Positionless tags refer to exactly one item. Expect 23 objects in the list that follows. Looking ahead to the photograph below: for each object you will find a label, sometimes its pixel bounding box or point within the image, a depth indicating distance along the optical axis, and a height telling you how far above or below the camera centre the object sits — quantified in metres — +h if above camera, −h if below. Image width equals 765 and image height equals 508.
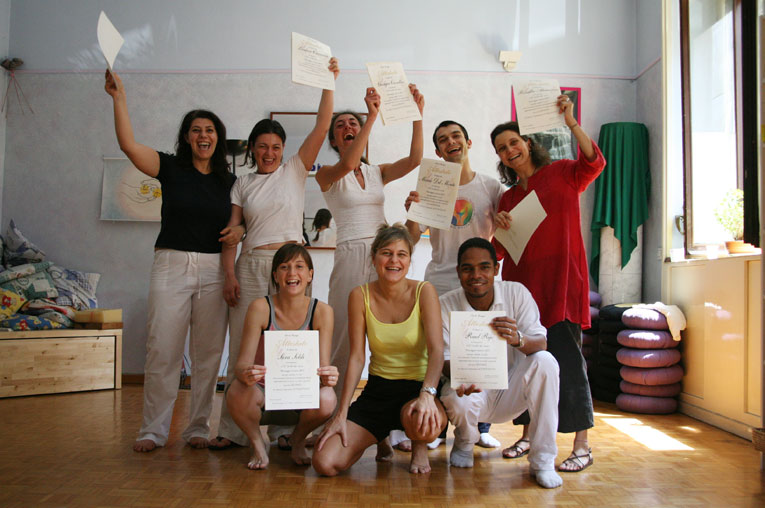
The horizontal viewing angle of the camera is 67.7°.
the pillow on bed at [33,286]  4.45 -0.18
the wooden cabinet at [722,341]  3.08 -0.39
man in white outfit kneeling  2.21 -0.41
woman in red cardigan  2.41 +0.00
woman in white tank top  2.70 +0.30
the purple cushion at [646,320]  3.75 -0.31
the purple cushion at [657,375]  3.71 -0.67
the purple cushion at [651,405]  3.73 -0.87
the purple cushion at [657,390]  3.74 -0.78
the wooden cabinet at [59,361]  4.18 -0.74
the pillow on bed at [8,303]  4.33 -0.31
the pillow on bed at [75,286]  4.64 -0.19
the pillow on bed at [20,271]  4.44 -0.06
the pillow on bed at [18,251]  4.74 +0.10
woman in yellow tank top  2.27 -0.36
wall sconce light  4.86 +1.82
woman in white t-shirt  2.68 +0.23
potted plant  3.38 +0.35
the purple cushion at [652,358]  3.69 -0.55
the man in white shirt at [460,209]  2.74 +0.29
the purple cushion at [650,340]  3.69 -0.44
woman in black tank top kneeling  2.37 -0.32
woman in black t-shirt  2.65 -0.06
